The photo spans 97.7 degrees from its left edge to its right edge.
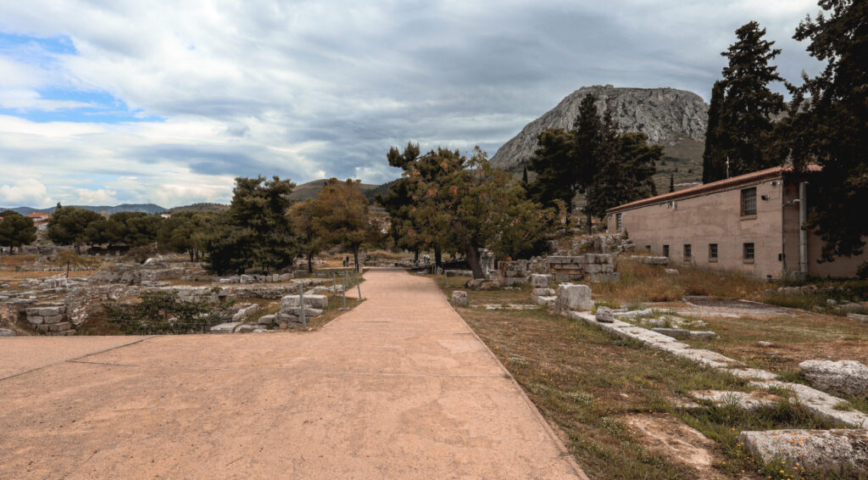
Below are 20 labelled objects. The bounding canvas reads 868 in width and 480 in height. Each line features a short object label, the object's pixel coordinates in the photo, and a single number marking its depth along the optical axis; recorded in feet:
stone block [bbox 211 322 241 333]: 37.11
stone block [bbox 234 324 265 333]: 36.37
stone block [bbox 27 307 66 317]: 44.19
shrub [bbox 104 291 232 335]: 42.37
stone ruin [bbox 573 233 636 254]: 95.96
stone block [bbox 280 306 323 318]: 36.78
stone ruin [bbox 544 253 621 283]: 63.87
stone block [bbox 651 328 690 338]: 28.04
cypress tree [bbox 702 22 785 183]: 94.79
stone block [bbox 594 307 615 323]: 32.06
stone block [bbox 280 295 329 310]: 39.72
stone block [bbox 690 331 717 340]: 27.53
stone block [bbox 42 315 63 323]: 44.02
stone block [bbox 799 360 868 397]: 15.49
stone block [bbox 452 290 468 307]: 45.93
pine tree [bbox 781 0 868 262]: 46.03
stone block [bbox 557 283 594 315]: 37.86
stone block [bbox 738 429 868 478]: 10.20
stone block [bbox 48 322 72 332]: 43.75
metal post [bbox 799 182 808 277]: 57.36
